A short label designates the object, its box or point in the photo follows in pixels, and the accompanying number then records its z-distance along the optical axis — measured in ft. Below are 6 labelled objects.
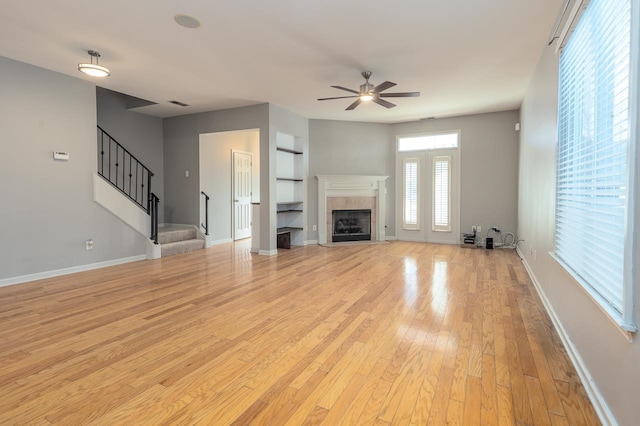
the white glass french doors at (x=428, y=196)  24.07
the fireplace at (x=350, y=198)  24.27
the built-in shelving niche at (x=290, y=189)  23.16
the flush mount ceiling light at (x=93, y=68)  12.67
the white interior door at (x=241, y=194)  26.37
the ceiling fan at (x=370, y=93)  14.53
